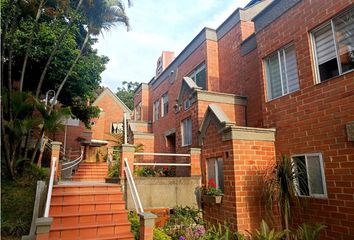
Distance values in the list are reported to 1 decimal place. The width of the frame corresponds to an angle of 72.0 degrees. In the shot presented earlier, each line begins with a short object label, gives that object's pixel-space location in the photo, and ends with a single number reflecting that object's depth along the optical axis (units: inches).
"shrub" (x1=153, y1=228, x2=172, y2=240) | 233.8
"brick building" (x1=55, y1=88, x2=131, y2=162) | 767.1
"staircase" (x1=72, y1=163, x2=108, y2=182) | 516.0
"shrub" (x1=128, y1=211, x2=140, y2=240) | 242.1
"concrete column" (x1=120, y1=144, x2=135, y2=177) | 321.7
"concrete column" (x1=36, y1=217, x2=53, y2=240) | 183.0
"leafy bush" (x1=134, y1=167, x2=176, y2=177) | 412.5
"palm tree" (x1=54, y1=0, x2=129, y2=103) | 433.7
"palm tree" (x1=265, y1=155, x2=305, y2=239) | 233.9
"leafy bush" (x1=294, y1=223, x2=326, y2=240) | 223.1
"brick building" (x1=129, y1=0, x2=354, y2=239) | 227.9
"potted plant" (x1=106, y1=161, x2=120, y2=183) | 330.3
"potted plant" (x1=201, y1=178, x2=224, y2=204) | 295.0
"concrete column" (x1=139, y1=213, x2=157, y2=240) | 214.8
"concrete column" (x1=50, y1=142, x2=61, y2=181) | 331.3
